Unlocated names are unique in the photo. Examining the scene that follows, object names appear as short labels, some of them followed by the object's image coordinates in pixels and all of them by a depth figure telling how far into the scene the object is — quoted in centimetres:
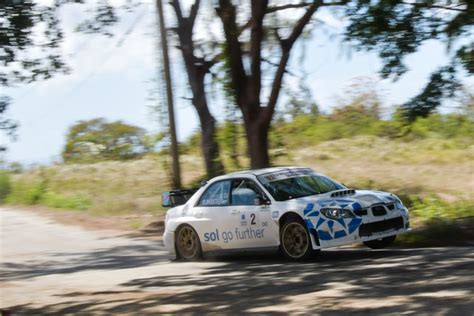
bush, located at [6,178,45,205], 3700
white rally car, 1228
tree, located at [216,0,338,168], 1836
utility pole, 2494
